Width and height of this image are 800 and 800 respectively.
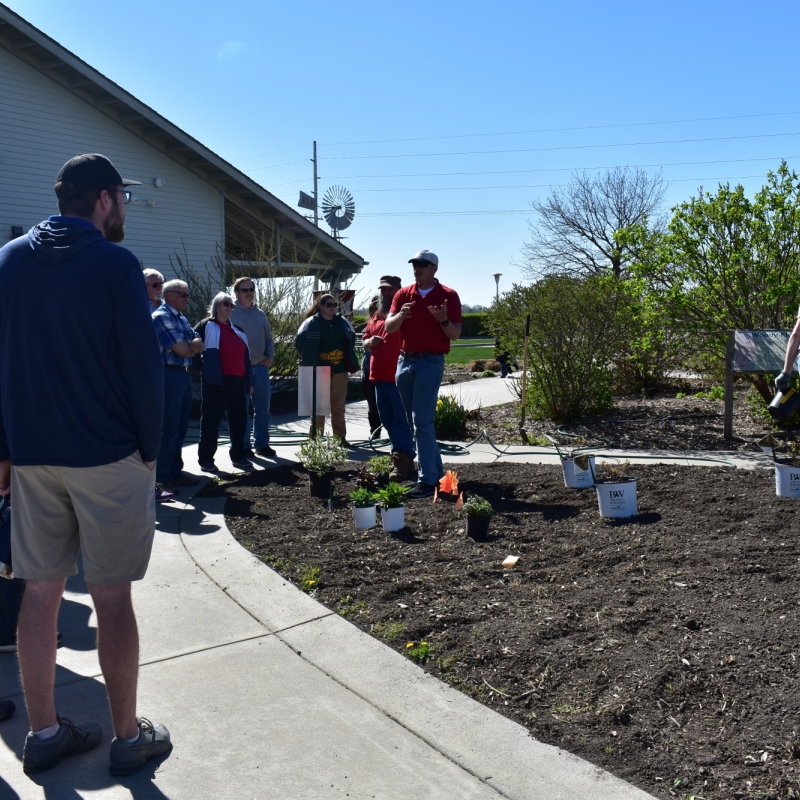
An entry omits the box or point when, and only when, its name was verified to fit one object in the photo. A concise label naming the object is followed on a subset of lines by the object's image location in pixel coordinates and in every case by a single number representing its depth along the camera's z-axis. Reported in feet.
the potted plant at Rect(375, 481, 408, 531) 18.61
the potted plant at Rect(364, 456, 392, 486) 22.06
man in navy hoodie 9.10
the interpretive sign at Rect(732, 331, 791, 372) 29.32
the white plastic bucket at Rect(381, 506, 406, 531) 18.61
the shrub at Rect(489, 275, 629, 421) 35.73
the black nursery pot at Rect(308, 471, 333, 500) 22.61
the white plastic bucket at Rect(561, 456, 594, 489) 22.00
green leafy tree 31.12
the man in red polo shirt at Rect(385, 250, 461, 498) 22.26
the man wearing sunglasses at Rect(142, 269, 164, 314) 23.77
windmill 97.04
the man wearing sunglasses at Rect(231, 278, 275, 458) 30.78
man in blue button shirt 24.14
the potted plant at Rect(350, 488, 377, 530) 19.07
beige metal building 49.24
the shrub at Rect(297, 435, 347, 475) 22.43
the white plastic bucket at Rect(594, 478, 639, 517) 18.72
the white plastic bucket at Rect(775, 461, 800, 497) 19.34
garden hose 29.07
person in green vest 30.17
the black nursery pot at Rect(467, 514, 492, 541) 17.88
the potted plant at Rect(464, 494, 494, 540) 17.79
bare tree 153.89
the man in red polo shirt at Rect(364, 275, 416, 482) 25.64
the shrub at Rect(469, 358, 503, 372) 78.29
